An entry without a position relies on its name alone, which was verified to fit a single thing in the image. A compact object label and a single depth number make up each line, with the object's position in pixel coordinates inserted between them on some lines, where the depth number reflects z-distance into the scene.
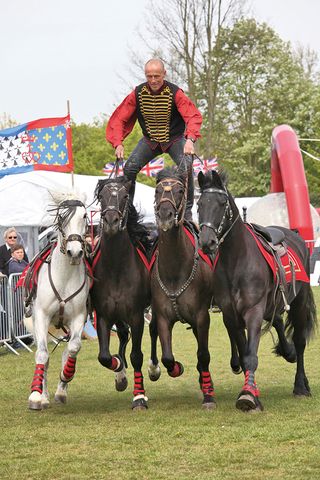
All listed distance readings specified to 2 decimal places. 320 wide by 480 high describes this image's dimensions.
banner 20.47
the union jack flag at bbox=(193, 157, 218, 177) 33.36
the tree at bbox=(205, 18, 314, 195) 55.59
